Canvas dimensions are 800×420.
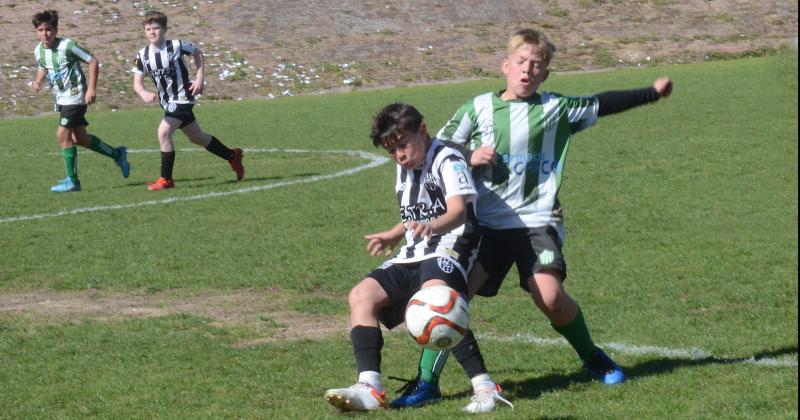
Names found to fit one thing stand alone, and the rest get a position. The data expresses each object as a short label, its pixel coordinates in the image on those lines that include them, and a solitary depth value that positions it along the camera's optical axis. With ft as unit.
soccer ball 31.19
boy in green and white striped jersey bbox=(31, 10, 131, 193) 83.20
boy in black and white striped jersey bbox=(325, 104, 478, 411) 32.43
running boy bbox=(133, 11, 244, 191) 83.20
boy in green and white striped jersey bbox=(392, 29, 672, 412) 34.46
